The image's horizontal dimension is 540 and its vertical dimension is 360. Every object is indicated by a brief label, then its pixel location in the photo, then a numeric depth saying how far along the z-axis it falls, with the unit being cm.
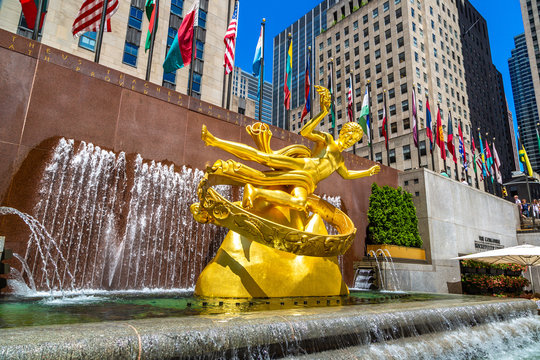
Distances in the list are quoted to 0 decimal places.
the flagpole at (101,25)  1237
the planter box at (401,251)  1512
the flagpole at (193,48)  1436
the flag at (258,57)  1819
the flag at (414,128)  2260
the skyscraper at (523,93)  15011
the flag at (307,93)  1954
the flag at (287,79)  1872
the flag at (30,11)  1095
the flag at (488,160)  3072
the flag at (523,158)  3028
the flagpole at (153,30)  1379
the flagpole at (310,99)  1920
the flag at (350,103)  2061
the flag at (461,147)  2820
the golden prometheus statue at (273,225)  722
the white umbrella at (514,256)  1410
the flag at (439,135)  2317
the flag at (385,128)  2282
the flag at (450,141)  2458
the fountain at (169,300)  360
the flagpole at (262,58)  1719
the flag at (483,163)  3192
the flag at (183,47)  1424
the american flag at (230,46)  1559
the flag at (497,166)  3036
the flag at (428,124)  2361
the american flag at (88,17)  1237
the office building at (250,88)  11973
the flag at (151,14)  1431
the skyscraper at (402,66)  5594
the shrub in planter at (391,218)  1557
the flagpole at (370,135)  2138
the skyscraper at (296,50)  13800
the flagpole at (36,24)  1060
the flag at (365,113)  2120
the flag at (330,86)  2091
